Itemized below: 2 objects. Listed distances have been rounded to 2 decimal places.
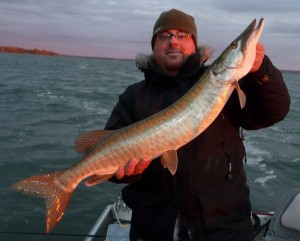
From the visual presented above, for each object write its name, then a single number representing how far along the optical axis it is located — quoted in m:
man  2.15
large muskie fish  2.09
